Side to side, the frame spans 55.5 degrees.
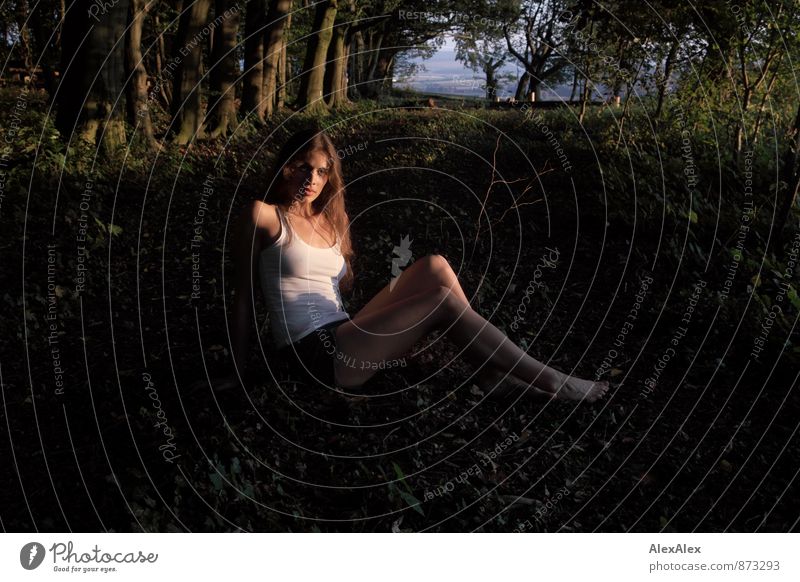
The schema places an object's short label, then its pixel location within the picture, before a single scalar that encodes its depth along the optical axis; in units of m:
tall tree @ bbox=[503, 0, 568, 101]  11.52
